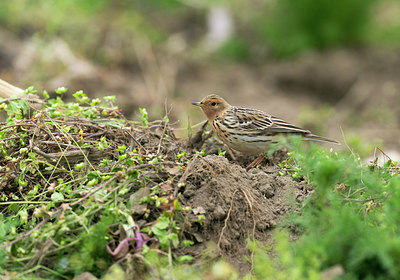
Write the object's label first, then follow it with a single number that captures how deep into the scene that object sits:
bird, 11.54
